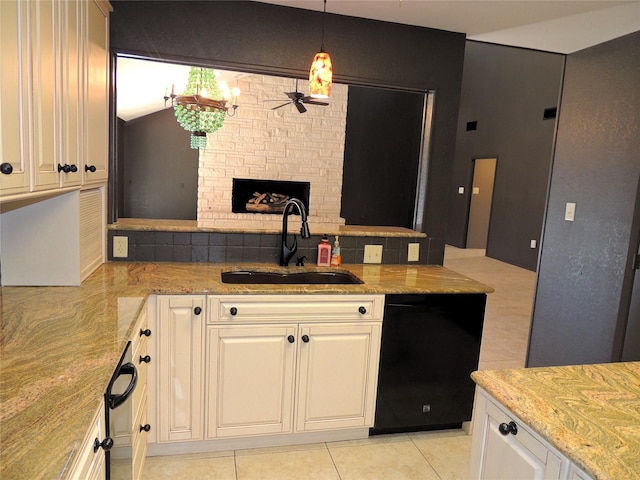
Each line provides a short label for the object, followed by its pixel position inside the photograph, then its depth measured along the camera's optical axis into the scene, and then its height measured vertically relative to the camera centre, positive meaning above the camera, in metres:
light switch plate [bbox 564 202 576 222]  2.99 -0.09
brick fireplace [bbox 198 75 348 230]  5.83 +0.39
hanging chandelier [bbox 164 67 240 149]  4.07 +0.63
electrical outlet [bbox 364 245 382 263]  2.85 -0.42
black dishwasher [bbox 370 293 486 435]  2.34 -0.89
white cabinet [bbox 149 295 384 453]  2.11 -0.89
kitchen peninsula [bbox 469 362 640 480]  1.00 -0.54
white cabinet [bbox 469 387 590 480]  1.08 -0.66
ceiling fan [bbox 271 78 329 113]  4.23 +0.78
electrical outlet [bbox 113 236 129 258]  2.50 -0.42
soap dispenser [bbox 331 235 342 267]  2.71 -0.42
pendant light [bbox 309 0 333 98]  1.94 +0.45
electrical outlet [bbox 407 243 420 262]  2.91 -0.41
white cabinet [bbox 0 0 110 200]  1.19 +0.22
